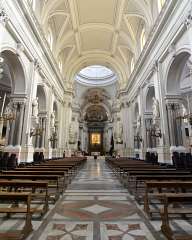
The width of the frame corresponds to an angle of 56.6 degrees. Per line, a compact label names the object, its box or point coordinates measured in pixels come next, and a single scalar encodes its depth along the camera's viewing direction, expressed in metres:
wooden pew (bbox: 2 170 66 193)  4.12
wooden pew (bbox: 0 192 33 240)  2.11
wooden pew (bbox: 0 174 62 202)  3.58
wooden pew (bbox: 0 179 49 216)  2.83
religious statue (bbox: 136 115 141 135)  14.40
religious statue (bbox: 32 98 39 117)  9.98
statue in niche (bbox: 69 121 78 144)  21.08
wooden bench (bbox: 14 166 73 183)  4.98
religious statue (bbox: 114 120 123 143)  20.88
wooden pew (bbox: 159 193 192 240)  2.13
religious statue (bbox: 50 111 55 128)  14.13
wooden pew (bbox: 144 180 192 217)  2.86
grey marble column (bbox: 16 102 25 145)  8.73
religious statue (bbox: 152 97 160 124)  9.88
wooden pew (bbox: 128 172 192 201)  3.70
